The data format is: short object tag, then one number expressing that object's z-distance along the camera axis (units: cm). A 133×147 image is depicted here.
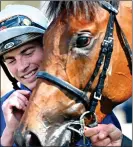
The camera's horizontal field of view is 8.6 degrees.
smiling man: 355
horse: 329
